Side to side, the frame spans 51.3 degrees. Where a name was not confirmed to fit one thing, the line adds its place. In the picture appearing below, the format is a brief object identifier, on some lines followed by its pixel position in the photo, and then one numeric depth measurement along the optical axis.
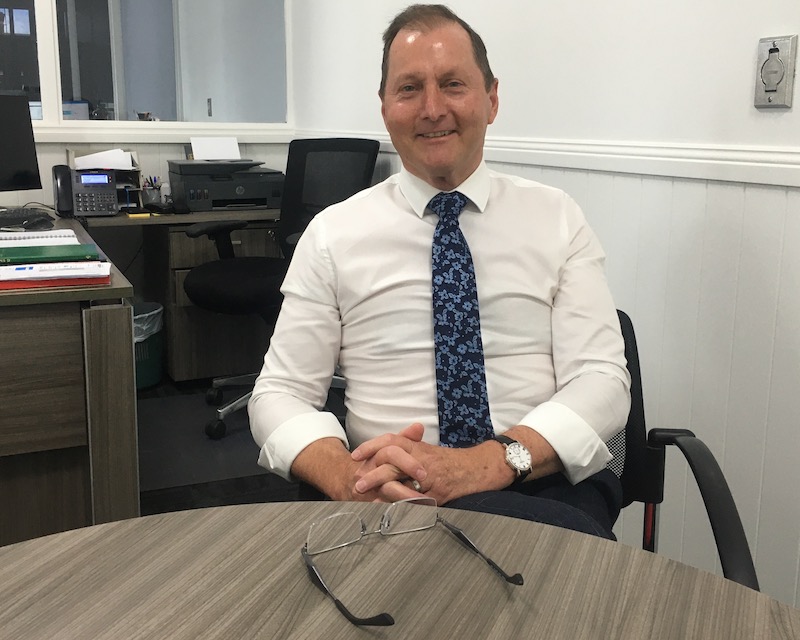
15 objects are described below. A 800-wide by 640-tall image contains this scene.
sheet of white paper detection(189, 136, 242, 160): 3.79
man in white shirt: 1.43
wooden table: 0.70
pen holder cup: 3.68
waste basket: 3.50
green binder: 1.95
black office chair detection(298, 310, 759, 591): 1.00
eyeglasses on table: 0.83
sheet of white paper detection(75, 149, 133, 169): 3.51
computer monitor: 3.06
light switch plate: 1.48
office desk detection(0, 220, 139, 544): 1.88
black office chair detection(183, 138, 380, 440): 3.07
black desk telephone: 3.27
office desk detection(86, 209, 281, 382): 3.49
